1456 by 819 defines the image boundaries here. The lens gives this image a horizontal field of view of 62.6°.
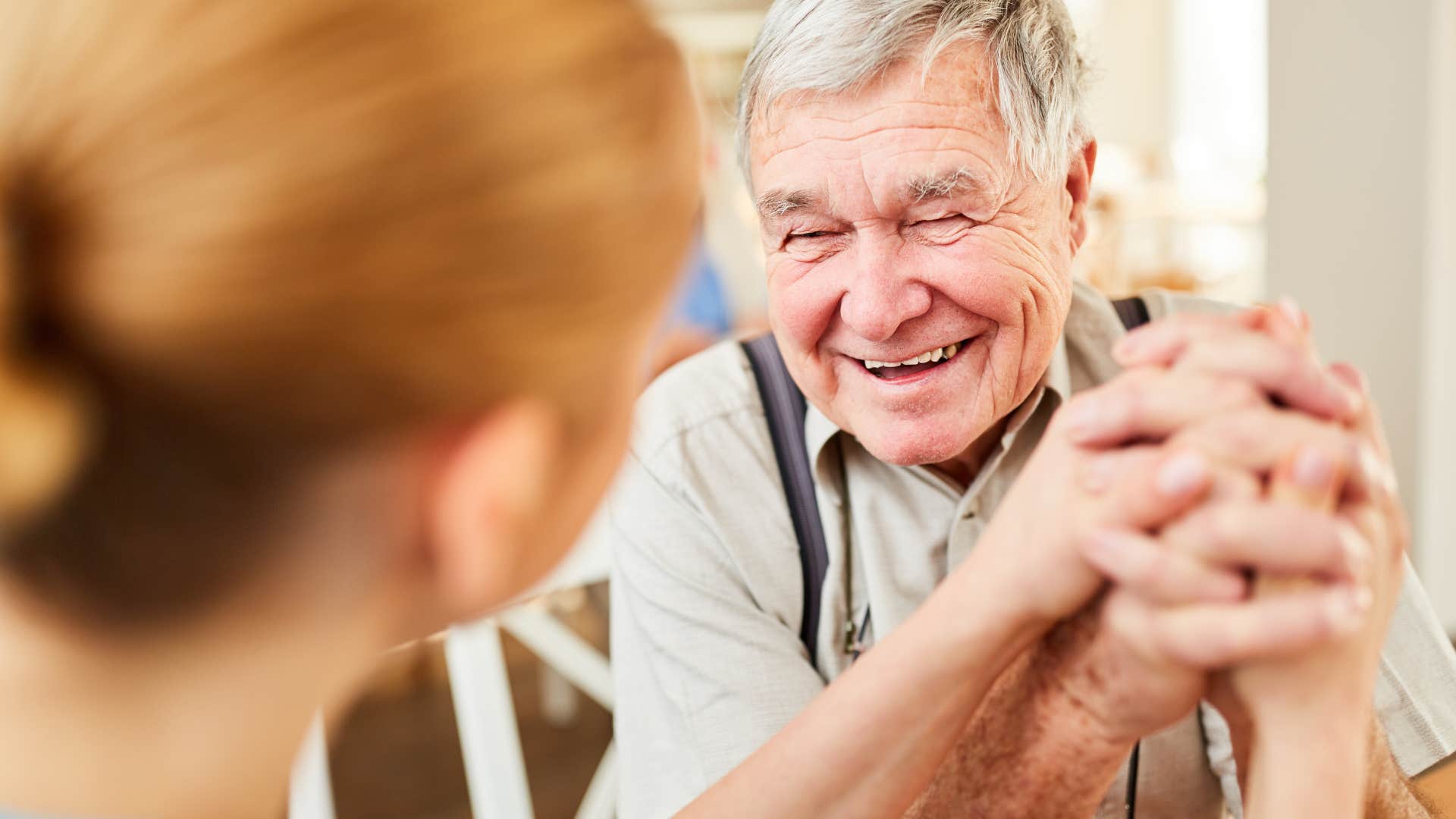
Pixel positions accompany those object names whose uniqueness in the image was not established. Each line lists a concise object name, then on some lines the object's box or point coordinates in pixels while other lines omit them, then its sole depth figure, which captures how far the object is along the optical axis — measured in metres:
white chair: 1.78
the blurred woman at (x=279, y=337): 0.47
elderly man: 0.79
